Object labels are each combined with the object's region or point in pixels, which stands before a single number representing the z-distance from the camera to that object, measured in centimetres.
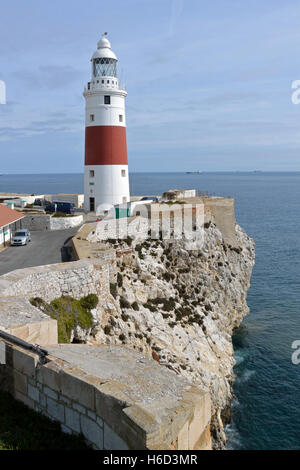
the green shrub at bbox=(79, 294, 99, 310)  1733
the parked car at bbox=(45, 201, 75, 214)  3991
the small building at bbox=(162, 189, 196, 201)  4134
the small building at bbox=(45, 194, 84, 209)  4444
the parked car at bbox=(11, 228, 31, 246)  2675
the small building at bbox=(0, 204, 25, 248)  2675
